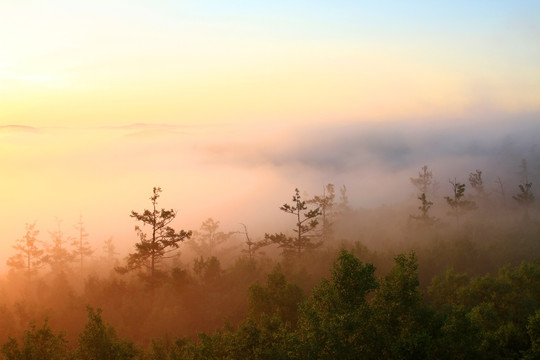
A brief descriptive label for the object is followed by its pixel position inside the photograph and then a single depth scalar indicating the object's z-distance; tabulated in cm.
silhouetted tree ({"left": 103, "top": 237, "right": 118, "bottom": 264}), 10594
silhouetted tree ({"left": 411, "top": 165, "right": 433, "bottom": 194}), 11132
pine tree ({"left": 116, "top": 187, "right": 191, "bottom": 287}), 4875
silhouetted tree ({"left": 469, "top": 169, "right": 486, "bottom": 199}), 10082
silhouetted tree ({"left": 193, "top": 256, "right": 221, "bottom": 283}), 5507
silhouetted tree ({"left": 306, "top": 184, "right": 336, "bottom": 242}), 8312
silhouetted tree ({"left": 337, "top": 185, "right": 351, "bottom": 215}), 12048
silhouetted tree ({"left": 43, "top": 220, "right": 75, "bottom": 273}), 8862
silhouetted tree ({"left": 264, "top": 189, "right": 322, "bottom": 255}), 6153
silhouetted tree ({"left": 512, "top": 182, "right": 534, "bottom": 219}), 8525
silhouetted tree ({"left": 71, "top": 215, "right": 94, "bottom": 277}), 9540
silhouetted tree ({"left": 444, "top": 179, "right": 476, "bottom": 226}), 7957
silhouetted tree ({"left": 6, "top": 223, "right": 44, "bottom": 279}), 8138
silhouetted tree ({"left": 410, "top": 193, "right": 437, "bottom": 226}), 8204
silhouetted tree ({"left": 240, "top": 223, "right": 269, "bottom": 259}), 6444
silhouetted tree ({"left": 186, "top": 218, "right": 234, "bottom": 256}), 9174
